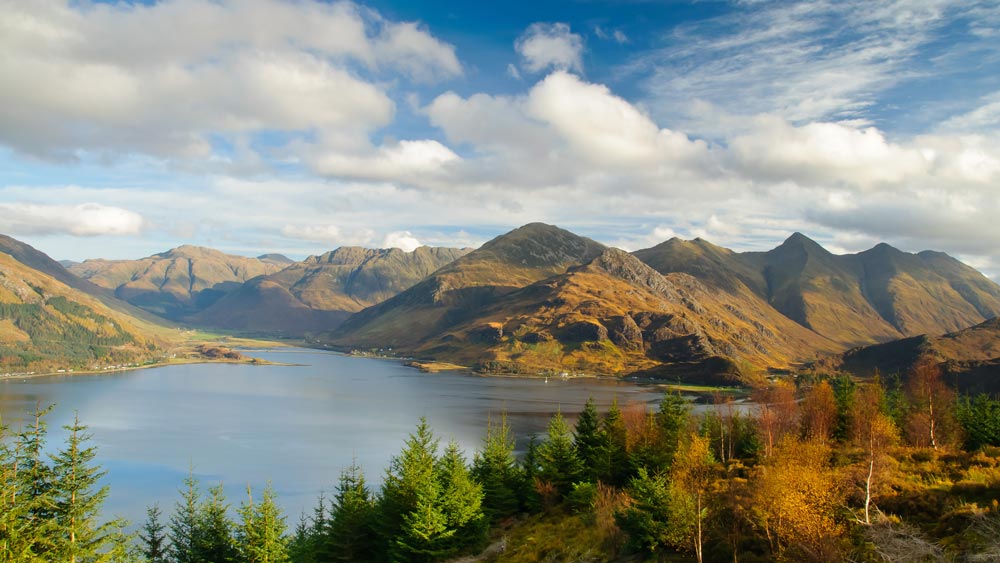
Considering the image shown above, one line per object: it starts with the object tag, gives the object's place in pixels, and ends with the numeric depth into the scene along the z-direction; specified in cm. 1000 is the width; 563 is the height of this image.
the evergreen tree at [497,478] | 5875
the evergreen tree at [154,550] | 5431
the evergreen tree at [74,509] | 3666
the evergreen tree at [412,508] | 4675
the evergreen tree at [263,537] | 4312
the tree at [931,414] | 6619
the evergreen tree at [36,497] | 3572
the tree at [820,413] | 6625
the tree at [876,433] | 3725
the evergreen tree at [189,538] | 4966
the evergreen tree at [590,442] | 6175
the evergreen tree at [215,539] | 4891
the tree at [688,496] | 3712
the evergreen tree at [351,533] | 5150
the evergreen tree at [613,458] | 6150
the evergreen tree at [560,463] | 5950
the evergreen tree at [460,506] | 4900
